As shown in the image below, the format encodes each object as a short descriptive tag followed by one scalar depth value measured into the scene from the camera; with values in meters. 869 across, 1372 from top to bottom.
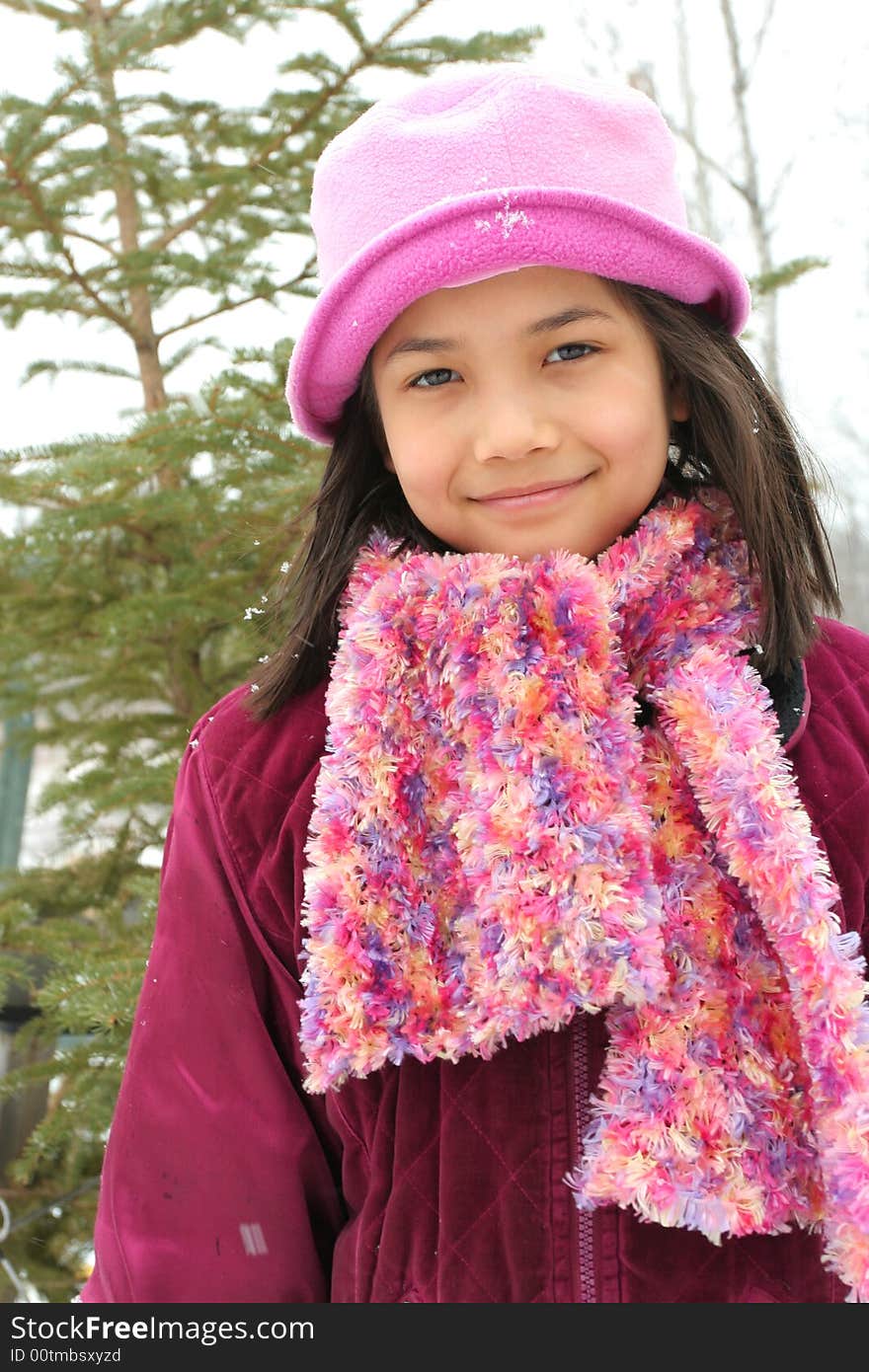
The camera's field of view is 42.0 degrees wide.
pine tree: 2.19
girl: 1.11
